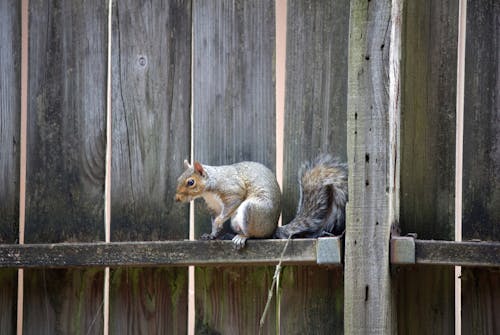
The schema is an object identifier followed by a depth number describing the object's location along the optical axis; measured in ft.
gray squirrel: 23.57
